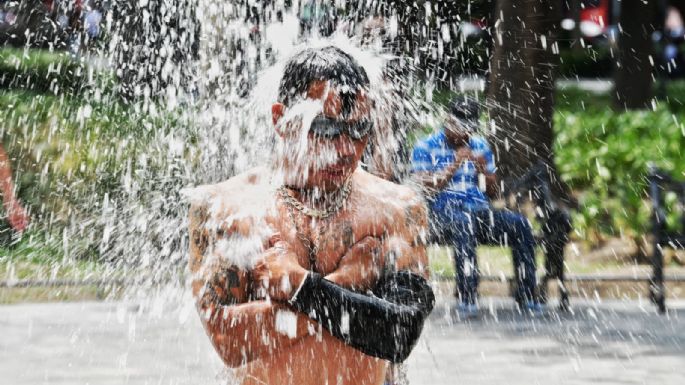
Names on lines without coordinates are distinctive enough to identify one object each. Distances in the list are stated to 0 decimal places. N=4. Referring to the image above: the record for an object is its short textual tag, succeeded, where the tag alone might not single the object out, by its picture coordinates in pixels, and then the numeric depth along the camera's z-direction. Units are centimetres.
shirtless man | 257
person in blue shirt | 888
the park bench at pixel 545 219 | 965
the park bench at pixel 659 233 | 931
